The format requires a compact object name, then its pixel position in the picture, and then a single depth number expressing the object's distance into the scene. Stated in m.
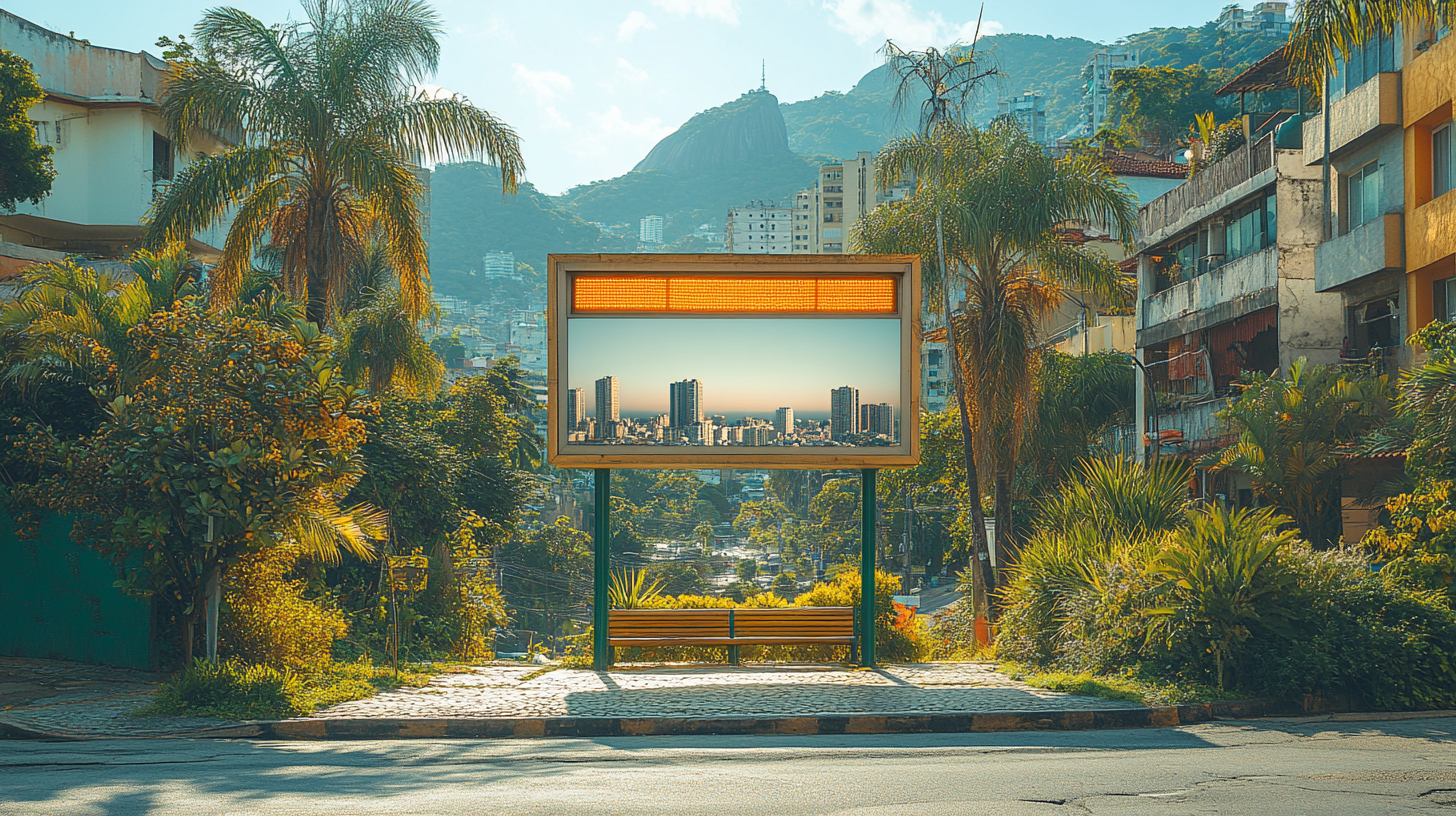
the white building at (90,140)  34.84
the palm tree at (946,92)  23.67
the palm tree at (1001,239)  22.56
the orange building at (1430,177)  20.02
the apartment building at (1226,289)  26.12
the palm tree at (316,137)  19.14
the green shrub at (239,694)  11.12
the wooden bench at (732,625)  15.09
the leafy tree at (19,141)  26.05
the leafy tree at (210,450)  11.78
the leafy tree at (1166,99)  61.34
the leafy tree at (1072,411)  39.31
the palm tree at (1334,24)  14.88
